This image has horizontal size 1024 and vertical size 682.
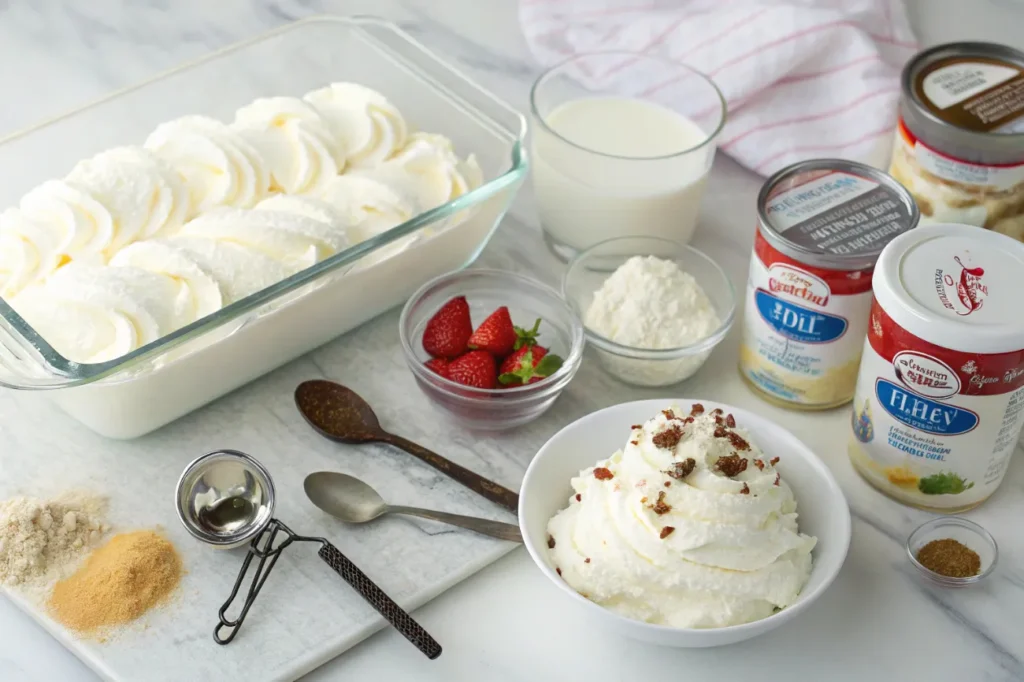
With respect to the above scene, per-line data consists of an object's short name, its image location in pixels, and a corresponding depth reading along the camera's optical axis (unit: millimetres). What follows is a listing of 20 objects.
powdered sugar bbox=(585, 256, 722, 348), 1280
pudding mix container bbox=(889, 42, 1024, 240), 1253
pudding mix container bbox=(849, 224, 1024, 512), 1159
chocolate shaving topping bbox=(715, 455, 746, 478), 1167
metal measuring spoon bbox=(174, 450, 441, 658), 1187
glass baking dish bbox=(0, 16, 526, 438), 1214
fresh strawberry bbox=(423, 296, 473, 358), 1279
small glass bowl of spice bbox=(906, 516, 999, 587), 1202
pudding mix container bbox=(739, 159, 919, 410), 1214
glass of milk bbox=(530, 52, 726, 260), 1329
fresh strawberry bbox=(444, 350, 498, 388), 1253
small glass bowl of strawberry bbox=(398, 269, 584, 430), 1252
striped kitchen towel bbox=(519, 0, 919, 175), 1414
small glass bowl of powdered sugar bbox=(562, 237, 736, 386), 1276
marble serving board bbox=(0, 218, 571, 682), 1174
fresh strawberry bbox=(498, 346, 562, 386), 1252
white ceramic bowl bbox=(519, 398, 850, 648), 1138
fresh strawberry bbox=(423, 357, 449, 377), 1265
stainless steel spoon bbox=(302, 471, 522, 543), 1213
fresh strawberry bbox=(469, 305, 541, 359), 1269
